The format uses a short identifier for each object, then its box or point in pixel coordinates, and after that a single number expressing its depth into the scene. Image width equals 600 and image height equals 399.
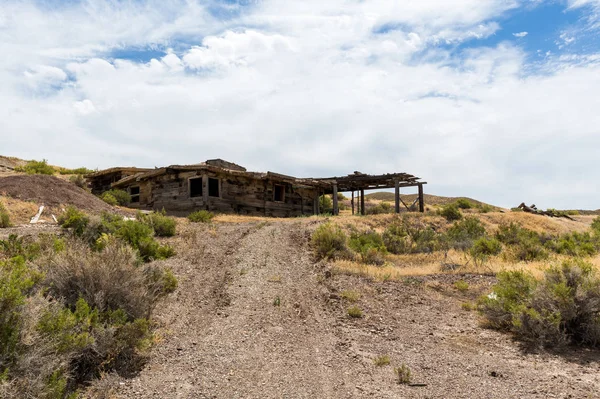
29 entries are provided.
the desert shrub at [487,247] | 15.41
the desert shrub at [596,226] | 21.20
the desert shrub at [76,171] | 36.51
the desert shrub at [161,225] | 15.02
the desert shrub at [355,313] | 8.56
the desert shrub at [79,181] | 28.25
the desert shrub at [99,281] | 6.27
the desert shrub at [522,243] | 14.60
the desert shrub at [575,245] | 15.21
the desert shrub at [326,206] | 32.22
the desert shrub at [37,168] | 31.86
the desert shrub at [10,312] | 4.32
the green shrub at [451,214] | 24.09
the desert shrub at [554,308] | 7.20
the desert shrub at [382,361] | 6.24
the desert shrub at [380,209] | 33.44
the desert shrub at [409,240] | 16.30
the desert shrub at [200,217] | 19.62
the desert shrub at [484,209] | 31.87
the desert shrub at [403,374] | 5.65
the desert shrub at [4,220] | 13.88
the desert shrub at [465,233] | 17.28
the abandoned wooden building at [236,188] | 23.67
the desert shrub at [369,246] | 13.84
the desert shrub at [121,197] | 25.48
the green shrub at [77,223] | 12.76
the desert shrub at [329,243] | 13.46
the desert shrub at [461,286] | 10.85
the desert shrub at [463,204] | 34.75
